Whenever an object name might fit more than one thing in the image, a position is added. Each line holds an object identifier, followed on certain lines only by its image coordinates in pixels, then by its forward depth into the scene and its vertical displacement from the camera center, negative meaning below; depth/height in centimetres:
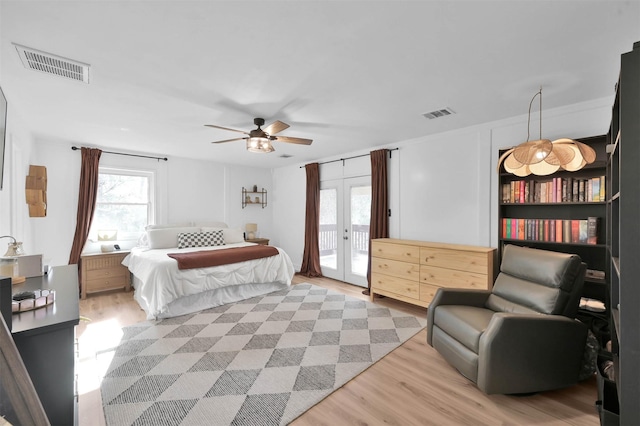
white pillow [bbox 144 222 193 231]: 506 -24
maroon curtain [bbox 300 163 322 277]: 572 -17
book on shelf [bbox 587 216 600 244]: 270 -13
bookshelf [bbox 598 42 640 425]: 126 -10
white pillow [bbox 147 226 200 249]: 471 -42
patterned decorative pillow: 497 -47
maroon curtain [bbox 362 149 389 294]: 457 +25
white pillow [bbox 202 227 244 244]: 550 -42
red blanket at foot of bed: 377 -61
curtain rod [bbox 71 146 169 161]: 449 +100
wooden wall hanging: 273 +19
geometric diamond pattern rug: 197 -131
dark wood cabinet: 124 -63
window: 486 +13
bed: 354 -87
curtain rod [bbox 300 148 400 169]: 454 +99
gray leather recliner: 201 -86
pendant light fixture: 230 +49
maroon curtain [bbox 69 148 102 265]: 441 +20
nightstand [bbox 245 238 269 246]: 623 -60
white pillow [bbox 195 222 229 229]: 567 -25
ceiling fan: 309 +80
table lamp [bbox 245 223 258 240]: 635 -36
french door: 503 -28
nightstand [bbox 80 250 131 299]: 435 -95
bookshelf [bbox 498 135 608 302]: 274 +1
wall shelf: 649 +35
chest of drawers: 325 -67
